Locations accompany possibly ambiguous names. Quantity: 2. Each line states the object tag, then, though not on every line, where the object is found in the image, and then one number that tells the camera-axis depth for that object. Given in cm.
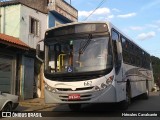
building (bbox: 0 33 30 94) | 991
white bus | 567
